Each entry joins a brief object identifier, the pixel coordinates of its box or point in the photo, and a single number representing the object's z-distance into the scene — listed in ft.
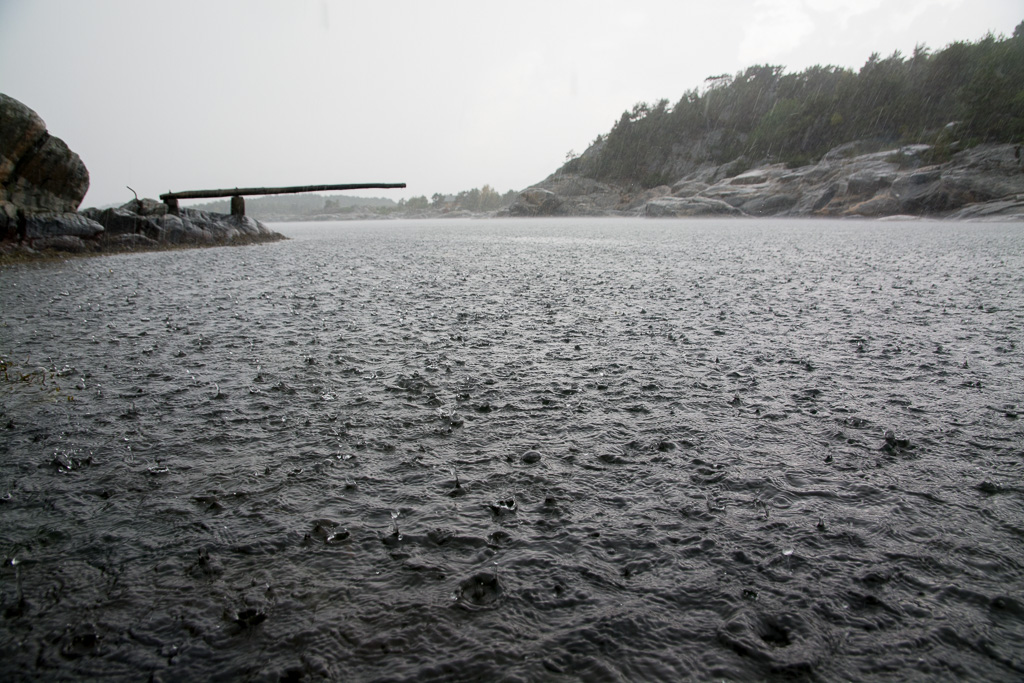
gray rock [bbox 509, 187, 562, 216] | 418.92
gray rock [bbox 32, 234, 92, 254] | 79.71
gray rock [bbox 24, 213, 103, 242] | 78.62
